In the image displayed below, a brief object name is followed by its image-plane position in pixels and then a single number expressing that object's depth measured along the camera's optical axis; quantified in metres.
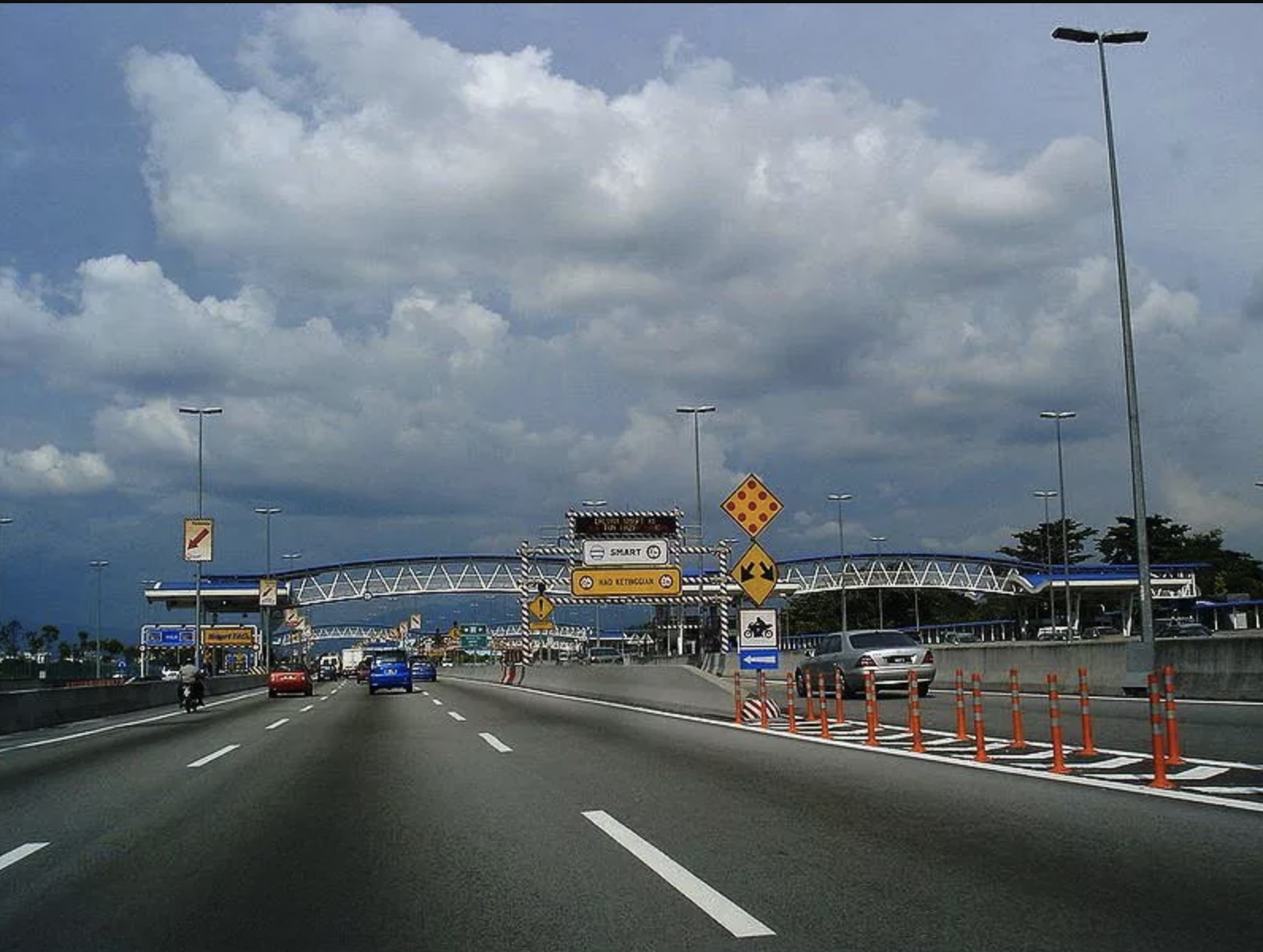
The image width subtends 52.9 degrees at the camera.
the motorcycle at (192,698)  35.56
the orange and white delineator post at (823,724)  18.42
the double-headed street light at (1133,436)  24.44
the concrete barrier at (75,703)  27.48
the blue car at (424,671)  73.62
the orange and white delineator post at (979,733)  14.16
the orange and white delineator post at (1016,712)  14.87
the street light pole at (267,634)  88.56
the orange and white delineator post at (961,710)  15.77
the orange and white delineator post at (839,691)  18.97
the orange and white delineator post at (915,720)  15.46
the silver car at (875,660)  28.69
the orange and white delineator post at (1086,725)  14.05
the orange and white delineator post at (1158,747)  11.42
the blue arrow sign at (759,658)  23.09
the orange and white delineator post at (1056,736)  13.01
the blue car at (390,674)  48.03
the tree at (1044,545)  126.94
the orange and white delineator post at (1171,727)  12.54
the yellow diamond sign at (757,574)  23.33
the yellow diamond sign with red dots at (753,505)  24.73
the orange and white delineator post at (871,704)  16.86
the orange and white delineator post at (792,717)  19.44
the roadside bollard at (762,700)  20.83
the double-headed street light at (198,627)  53.42
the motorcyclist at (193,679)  35.81
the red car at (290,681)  48.59
